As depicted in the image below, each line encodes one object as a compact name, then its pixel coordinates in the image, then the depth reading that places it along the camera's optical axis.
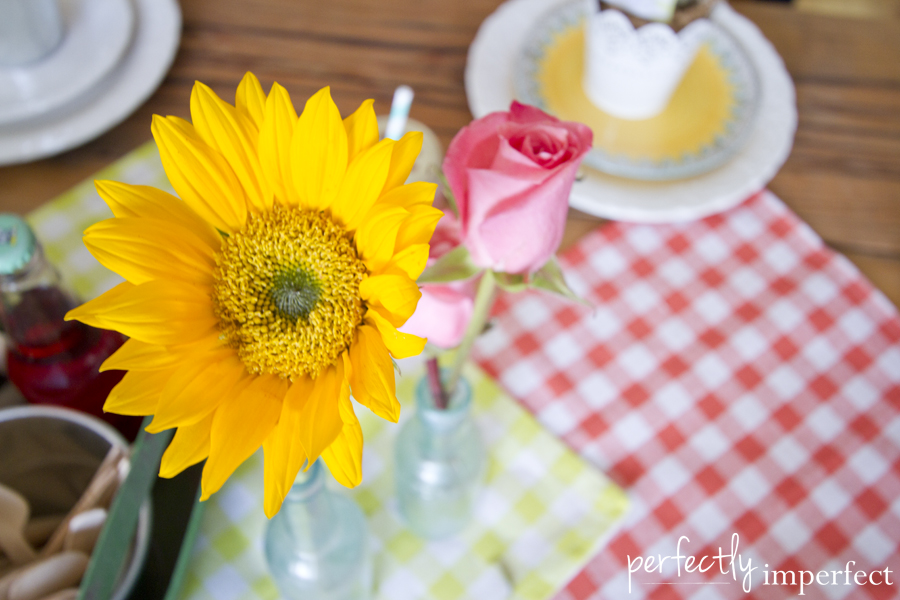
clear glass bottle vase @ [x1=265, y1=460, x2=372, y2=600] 0.38
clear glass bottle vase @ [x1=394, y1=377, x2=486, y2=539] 0.45
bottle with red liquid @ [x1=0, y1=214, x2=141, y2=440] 0.39
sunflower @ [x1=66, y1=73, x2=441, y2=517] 0.23
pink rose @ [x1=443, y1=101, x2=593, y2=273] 0.25
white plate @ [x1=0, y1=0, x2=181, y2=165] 0.59
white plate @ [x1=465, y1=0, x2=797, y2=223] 0.58
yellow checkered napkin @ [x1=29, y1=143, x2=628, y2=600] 0.47
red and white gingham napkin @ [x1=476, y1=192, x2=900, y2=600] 0.49
